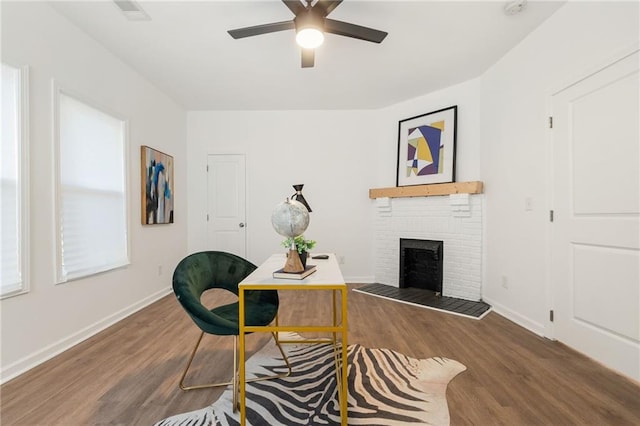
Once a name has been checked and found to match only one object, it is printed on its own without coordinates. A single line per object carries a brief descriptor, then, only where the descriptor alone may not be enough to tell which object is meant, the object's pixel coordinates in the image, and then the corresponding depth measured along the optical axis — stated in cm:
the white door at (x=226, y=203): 462
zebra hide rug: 152
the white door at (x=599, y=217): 187
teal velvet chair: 152
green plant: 161
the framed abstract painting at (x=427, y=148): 381
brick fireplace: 360
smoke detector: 225
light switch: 273
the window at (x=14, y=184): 193
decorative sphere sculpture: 157
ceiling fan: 203
